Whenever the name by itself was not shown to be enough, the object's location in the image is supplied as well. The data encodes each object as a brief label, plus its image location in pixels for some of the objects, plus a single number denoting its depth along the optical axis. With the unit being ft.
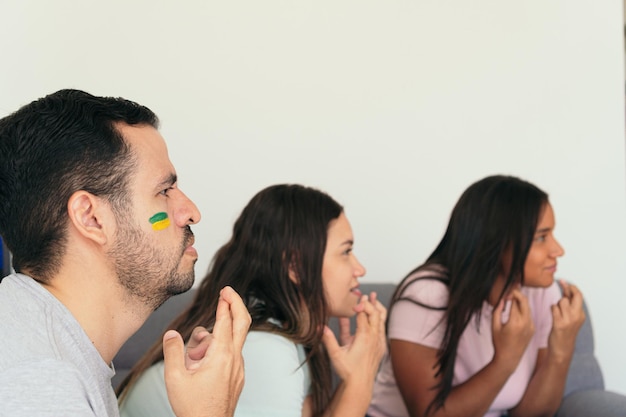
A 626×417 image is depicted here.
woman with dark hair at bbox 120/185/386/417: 5.47
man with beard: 3.73
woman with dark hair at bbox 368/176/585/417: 6.90
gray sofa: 7.62
